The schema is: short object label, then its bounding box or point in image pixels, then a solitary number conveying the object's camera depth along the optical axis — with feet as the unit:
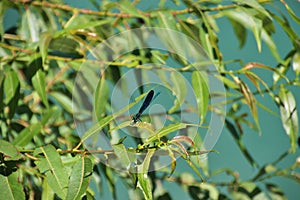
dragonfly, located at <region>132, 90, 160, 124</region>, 12.31
